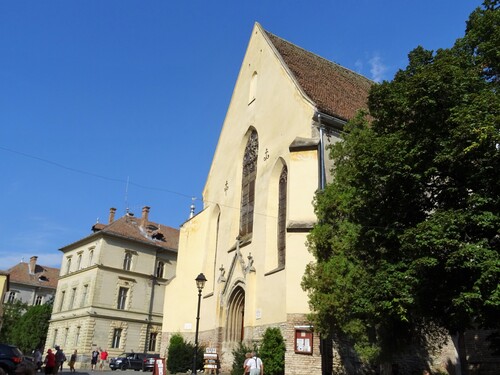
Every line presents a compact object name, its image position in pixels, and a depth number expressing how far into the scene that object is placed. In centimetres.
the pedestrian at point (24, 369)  1567
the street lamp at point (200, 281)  1867
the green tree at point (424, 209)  1087
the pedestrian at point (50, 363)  2064
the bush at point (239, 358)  1792
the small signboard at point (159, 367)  1558
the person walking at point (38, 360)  2676
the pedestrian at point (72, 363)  2784
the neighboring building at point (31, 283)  6456
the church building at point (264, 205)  1808
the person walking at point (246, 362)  1398
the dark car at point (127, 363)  3428
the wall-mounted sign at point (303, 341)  1634
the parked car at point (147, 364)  3175
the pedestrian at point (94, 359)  3297
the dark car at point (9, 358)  1550
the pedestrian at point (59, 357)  2352
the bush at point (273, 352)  1706
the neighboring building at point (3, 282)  4559
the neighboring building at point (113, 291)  4153
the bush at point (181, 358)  2206
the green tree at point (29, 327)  5450
